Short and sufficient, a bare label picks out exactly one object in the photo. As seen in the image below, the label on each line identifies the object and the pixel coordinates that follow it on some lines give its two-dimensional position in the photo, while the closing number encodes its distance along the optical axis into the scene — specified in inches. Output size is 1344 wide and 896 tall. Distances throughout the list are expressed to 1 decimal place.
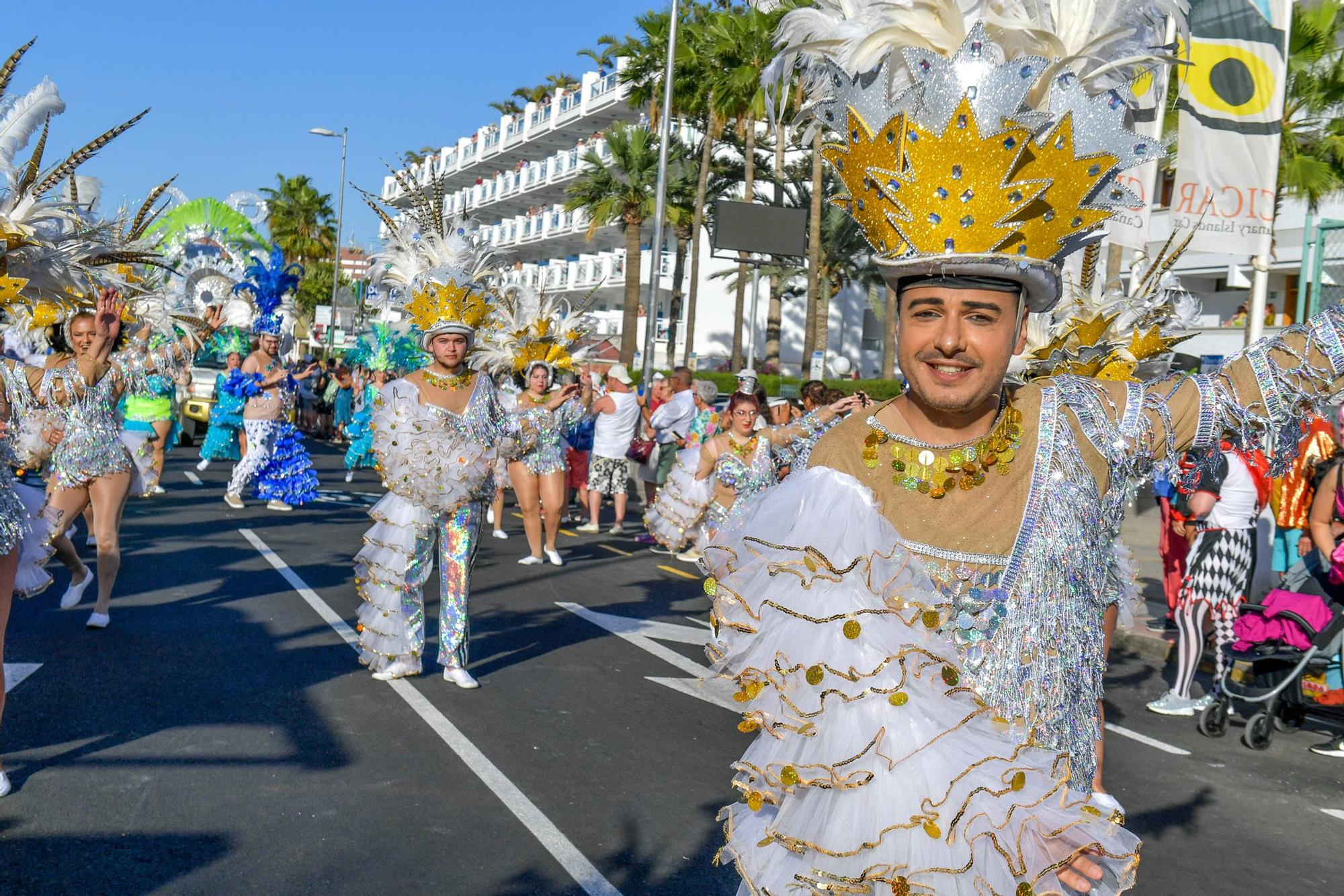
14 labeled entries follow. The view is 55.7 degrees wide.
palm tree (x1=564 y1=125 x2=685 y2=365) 1697.8
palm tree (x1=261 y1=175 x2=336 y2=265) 2881.4
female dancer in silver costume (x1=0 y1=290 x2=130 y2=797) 204.4
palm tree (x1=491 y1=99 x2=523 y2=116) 2910.9
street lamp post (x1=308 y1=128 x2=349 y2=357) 1871.3
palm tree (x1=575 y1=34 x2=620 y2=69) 1624.3
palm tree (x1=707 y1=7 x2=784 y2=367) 1284.4
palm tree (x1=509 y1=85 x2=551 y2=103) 2770.7
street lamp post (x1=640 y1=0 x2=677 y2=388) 948.0
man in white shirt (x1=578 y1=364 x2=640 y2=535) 617.9
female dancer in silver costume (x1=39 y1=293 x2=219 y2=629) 312.2
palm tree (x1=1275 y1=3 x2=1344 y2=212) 765.9
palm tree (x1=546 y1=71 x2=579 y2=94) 2687.0
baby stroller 297.7
